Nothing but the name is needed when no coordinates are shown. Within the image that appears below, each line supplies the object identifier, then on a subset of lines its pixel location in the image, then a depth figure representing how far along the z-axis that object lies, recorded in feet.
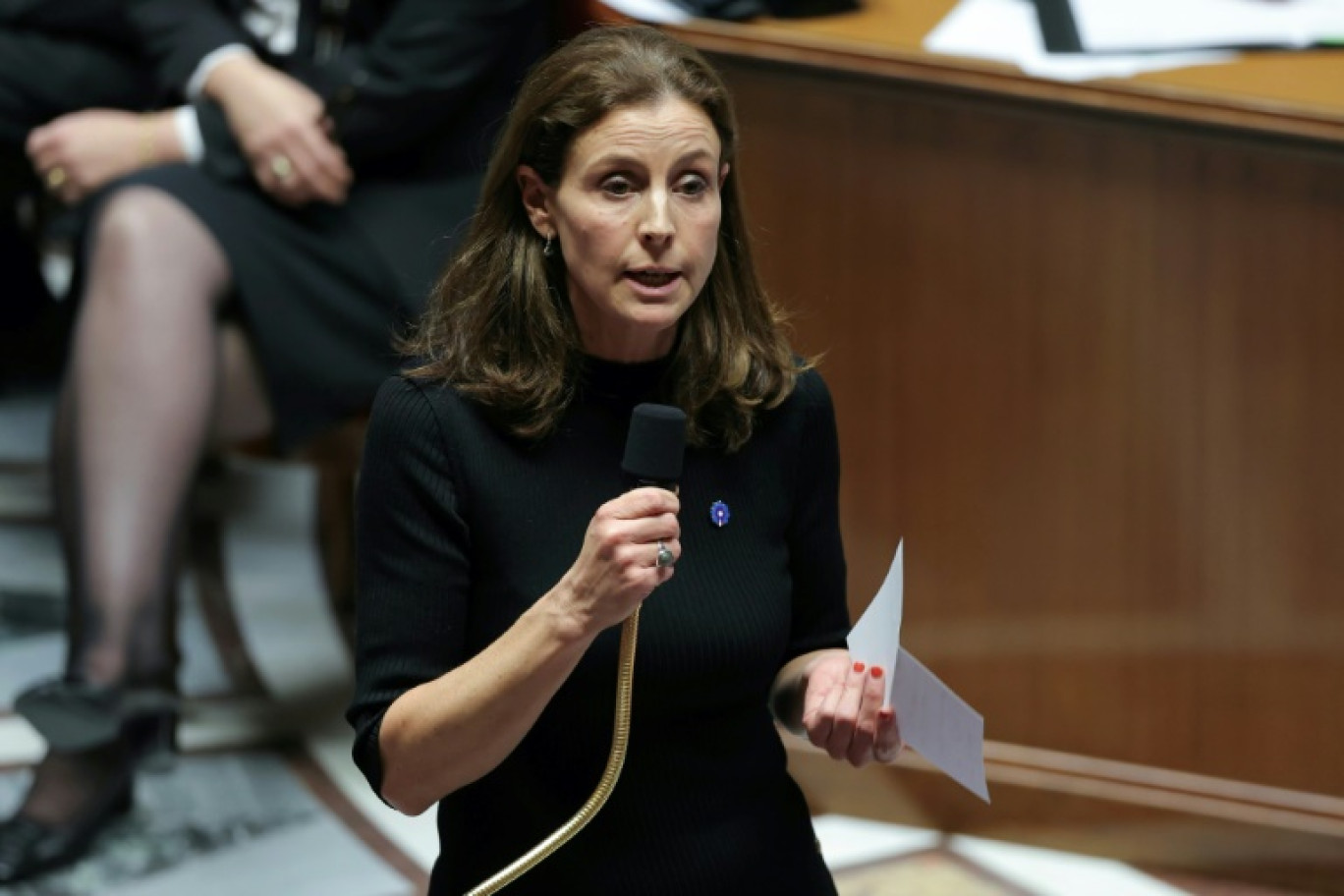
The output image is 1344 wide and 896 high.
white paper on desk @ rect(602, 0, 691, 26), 33.06
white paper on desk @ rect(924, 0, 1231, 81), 32.83
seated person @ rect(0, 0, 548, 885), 33.10
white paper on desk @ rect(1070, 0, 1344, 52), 33.03
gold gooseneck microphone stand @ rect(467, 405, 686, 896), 29.01
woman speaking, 29.63
